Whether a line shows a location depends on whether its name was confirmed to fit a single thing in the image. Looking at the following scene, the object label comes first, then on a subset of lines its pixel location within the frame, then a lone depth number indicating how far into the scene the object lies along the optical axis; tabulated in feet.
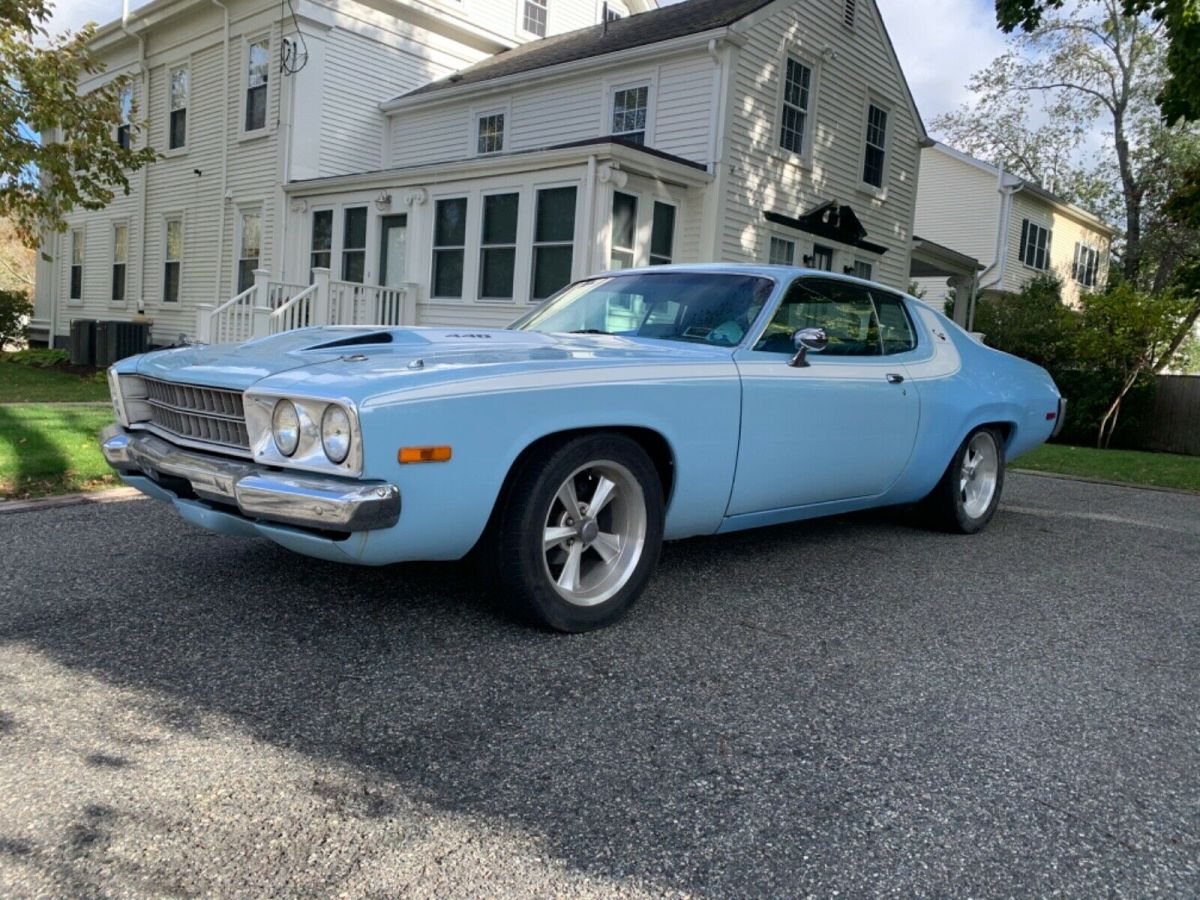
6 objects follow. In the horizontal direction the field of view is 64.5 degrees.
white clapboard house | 44.73
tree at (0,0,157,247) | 41.16
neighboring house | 91.45
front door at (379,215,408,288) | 50.16
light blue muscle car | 10.10
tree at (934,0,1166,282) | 103.04
